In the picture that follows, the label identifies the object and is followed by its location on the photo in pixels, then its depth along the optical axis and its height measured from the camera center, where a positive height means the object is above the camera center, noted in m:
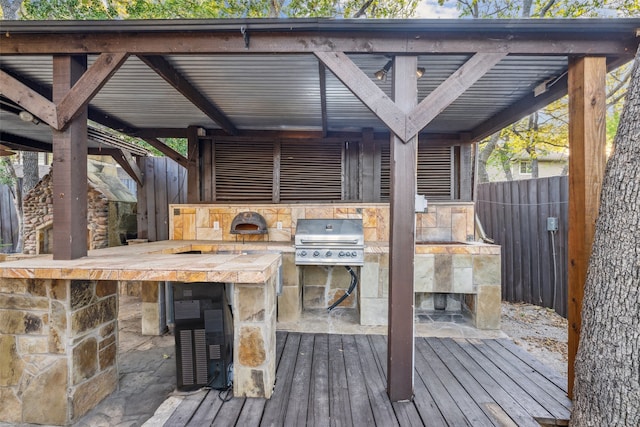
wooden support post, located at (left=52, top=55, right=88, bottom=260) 2.05 +0.31
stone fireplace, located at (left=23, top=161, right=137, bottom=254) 5.48 -0.05
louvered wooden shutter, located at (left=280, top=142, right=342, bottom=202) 4.34 +0.66
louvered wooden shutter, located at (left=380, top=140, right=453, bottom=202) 4.38 +0.68
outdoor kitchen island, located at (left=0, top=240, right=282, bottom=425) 1.84 -0.86
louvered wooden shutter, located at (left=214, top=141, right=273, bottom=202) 4.33 +0.68
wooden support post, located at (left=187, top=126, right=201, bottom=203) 4.22 +0.73
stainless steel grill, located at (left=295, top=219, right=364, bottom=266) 3.18 -0.41
